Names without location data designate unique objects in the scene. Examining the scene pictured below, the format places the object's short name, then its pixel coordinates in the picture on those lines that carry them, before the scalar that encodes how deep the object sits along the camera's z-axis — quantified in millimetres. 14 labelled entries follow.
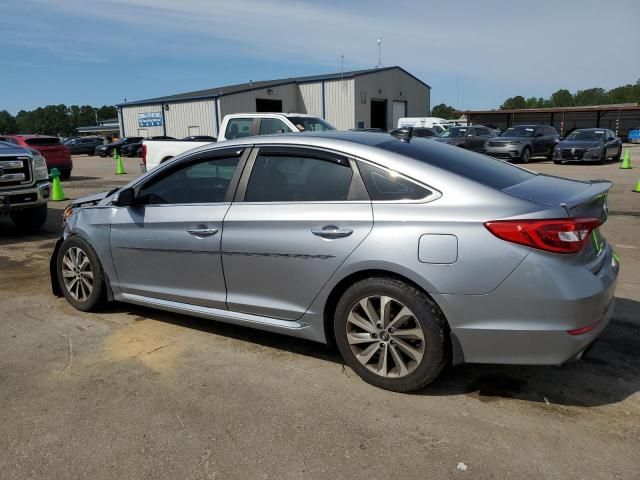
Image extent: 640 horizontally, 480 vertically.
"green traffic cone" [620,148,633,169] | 19258
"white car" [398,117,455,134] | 38406
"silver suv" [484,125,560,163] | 21594
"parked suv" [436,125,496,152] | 23094
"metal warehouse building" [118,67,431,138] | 38938
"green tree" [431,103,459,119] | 113819
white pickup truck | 11734
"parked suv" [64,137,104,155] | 45312
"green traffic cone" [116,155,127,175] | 23000
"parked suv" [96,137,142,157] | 39938
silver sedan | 2971
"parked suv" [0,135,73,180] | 19297
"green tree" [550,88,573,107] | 134550
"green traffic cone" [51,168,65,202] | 13438
